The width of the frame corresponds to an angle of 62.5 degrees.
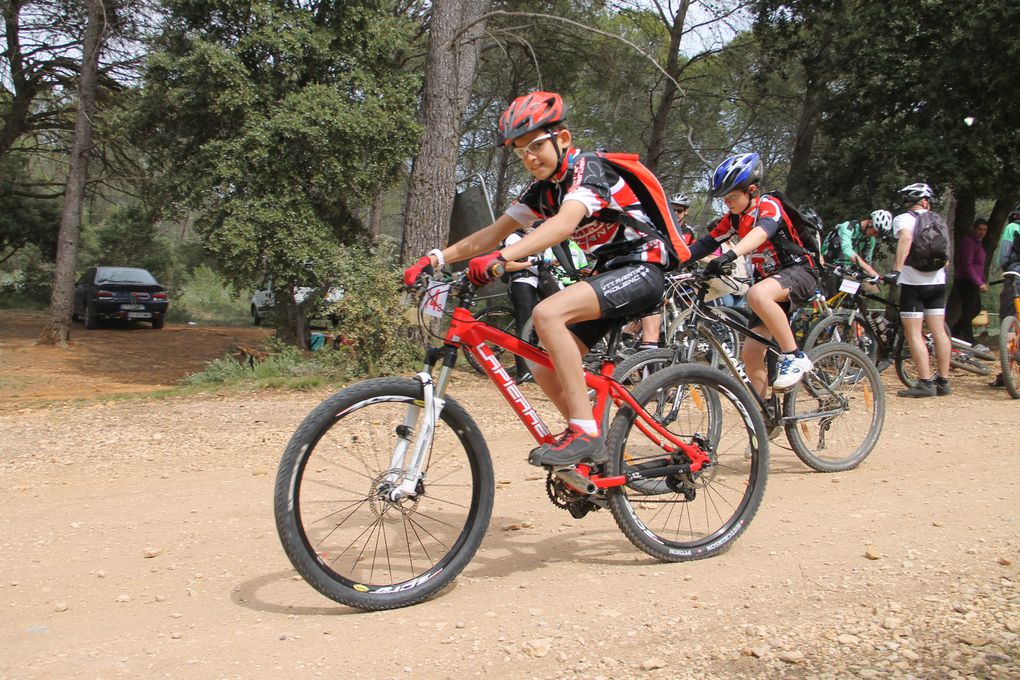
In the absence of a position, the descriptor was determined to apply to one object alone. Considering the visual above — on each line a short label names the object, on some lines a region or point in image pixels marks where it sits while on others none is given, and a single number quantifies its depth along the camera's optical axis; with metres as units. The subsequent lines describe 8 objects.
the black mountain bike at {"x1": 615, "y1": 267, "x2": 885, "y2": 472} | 5.73
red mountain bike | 3.50
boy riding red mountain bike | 3.81
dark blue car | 23.67
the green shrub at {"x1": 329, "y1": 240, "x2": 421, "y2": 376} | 9.85
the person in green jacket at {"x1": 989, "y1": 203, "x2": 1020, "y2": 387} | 9.03
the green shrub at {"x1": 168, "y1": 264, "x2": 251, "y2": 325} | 30.22
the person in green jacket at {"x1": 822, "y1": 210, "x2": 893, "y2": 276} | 10.47
